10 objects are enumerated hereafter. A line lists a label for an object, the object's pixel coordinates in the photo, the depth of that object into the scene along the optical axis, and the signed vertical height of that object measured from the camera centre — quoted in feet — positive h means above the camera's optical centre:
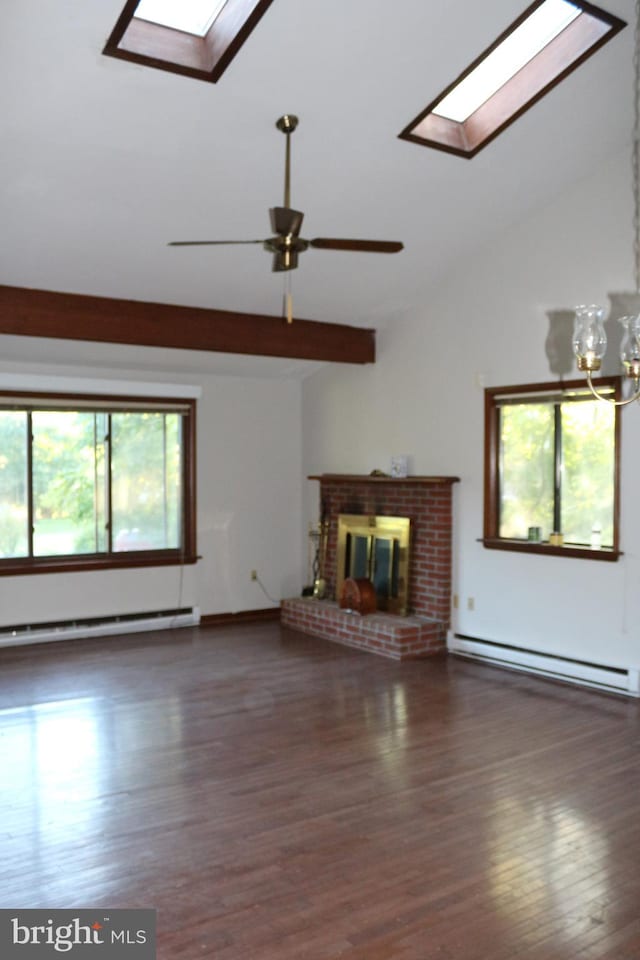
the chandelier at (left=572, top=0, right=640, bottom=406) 8.86 +1.63
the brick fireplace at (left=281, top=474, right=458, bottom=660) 20.81 -2.70
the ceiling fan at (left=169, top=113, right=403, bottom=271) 11.27 +3.67
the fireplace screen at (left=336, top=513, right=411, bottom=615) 22.33 -1.89
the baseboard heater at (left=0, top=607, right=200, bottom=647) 21.97 -3.91
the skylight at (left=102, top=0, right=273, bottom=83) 12.25 +7.10
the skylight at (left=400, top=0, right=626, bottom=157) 14.10 +7.82
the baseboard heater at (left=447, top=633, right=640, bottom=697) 17.40 -4.11
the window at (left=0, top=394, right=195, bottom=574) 22.12 +0.19
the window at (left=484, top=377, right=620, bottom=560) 17.88 +0.47
